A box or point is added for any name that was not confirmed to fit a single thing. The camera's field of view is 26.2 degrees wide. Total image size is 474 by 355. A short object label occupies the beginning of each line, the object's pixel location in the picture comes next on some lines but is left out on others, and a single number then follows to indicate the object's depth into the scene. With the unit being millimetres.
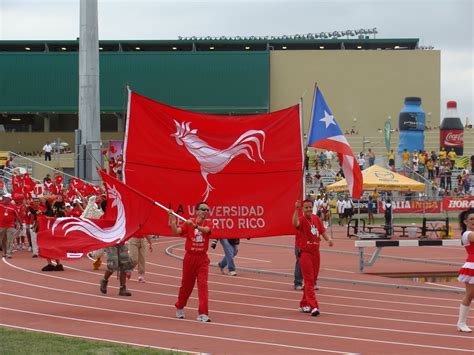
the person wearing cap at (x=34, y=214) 24984
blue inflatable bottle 54812
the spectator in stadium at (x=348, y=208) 44344
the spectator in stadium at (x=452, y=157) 52812
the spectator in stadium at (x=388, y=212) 37188
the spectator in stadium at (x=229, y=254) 20688
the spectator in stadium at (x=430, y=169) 50625
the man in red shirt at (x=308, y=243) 14828
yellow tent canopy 33875
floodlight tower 37938
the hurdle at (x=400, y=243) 20094
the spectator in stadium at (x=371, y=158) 51122
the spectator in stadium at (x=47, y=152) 50781
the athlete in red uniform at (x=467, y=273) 12875
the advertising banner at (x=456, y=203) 45188
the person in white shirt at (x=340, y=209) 45000
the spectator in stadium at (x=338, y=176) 45147
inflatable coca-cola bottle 56719
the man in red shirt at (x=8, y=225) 24562
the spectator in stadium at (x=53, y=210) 23922
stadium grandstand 67062
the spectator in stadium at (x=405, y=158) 51944
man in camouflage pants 16891
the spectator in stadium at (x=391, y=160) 51316
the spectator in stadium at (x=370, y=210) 44812
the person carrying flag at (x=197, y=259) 13844
